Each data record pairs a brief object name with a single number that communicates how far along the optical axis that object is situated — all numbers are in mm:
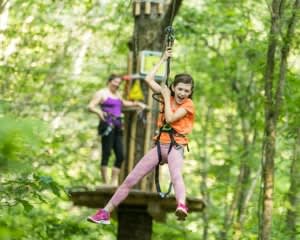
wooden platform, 14997
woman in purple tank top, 15098
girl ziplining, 9185
